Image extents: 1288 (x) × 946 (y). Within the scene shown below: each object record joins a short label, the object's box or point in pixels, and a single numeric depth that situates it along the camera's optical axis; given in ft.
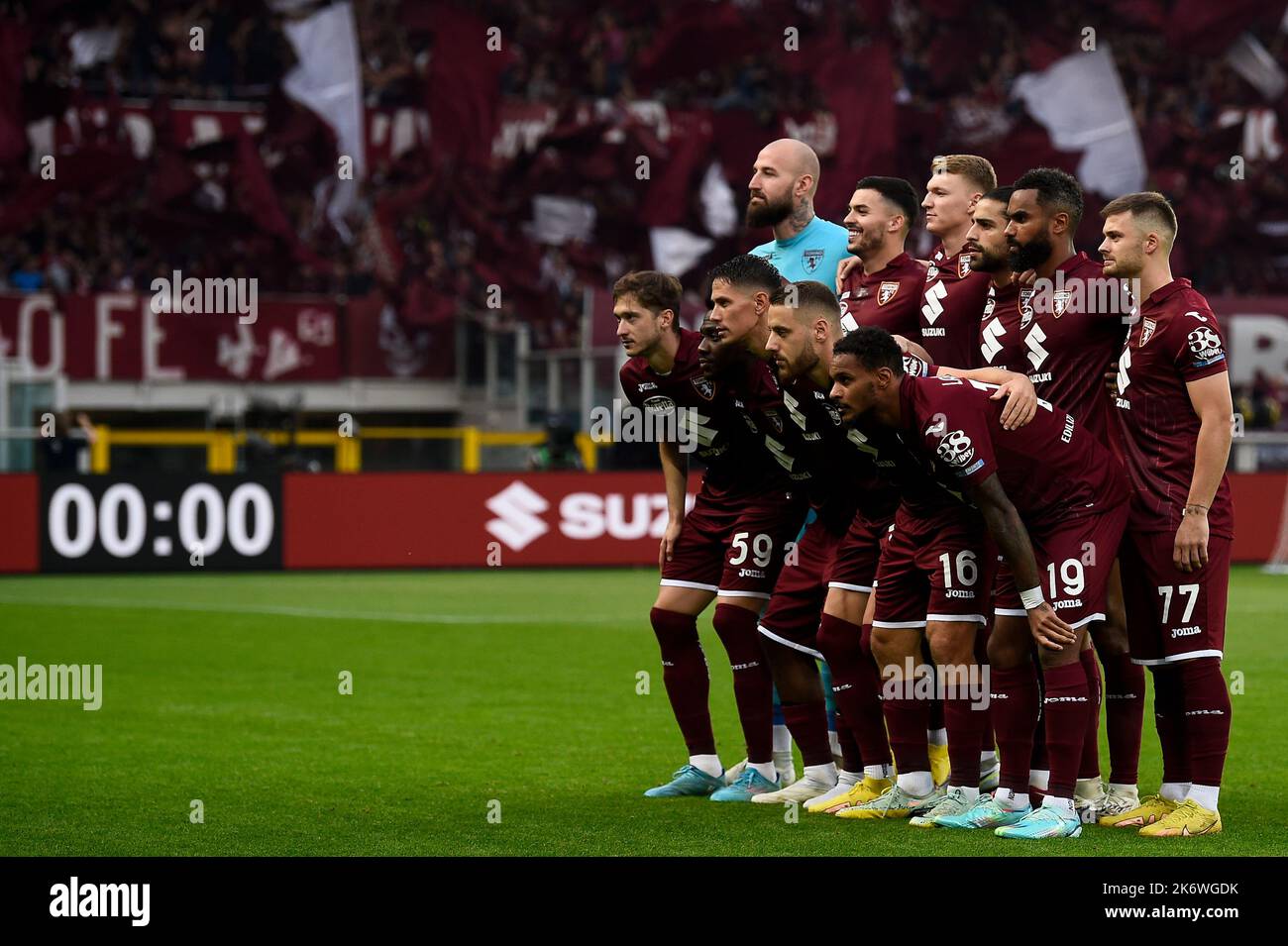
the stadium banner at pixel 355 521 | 133.39
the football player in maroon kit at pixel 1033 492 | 43.62
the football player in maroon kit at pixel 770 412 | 50.03
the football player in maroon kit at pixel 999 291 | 47.24
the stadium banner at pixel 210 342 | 162.20
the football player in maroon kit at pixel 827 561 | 47.83
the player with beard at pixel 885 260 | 51.85
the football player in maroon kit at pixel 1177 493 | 45.57
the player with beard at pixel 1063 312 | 46.52
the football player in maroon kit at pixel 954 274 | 50.39
